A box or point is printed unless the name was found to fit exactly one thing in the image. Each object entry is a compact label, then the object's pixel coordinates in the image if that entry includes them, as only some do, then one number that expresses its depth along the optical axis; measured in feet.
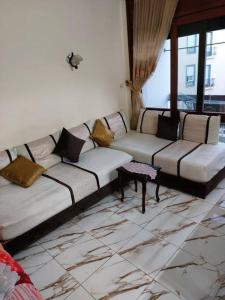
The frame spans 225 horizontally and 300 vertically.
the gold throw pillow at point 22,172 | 8.38
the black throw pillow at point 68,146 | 10.08
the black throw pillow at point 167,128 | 11.42
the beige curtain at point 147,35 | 11.26
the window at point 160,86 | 12.49
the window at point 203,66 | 10.47
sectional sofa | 7.22
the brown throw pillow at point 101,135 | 11.64
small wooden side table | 8.55
